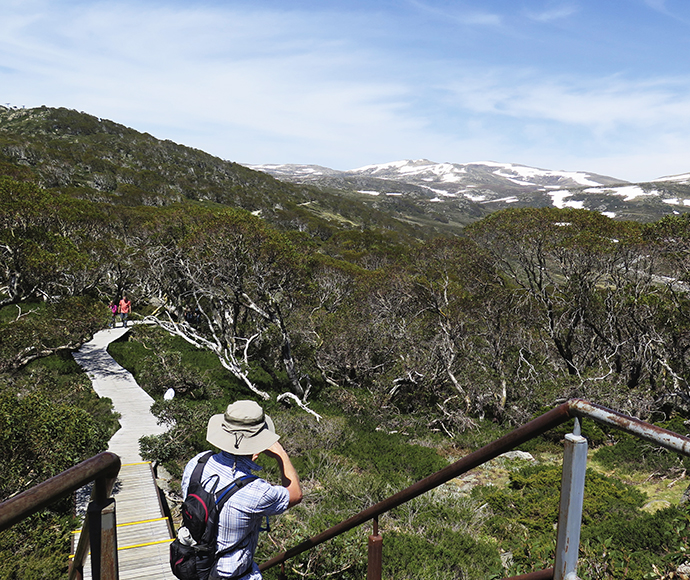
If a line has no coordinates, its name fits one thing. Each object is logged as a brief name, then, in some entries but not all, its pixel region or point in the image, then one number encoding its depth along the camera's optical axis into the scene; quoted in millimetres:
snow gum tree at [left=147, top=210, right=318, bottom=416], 19656
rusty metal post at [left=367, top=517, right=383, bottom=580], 2602
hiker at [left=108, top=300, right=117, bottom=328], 28470
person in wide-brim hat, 2719
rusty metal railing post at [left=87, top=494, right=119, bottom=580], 1443
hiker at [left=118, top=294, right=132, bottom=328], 27267
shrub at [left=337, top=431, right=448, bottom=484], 13277
